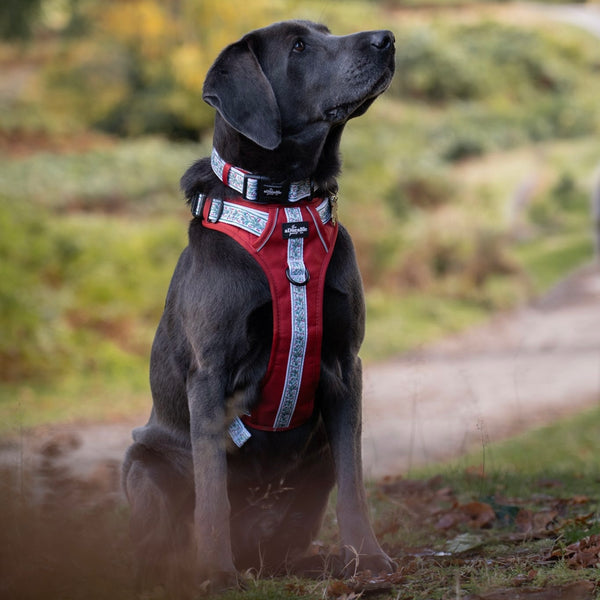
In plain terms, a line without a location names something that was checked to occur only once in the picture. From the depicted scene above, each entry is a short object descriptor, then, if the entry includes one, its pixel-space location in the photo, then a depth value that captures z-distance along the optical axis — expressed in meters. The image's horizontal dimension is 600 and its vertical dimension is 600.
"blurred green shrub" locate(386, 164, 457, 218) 18.14
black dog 3.41
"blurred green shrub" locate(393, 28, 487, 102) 27.53
